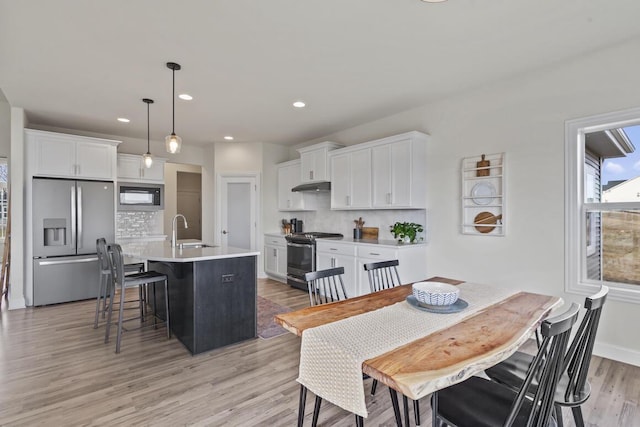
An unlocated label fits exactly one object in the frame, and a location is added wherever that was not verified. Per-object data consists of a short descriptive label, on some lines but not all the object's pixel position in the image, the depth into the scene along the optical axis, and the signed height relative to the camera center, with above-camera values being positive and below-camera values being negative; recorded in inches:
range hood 207.2 +18.2
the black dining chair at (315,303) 65.1 -24.0
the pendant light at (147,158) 150.3 +26.4
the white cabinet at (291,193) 232.5 +15.2
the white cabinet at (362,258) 152.7 -23.0
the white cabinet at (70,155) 171.9 +33.4
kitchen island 113.7 -30.1
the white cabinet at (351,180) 180.9 +20.3
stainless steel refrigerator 171.0 -10.9
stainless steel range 197.9 -26.0
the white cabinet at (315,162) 205.2 +34.8
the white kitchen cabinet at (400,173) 158.2 +21.1
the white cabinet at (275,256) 227.6 -31.1
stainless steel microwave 211.6 +12.1
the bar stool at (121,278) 114.6 -24.4
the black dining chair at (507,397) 44.4 -31.7
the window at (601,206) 109.5 +2.8
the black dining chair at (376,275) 75.0 -18.6
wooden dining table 42.7 -21.0
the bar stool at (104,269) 135.9 -25.2
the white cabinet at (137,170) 213.8 +30.7
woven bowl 69.0 -17.7
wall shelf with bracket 134.6 +8.3
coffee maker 244.7 -9.1
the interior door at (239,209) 246.8 +4.0
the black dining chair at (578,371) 55.4 -29.1
